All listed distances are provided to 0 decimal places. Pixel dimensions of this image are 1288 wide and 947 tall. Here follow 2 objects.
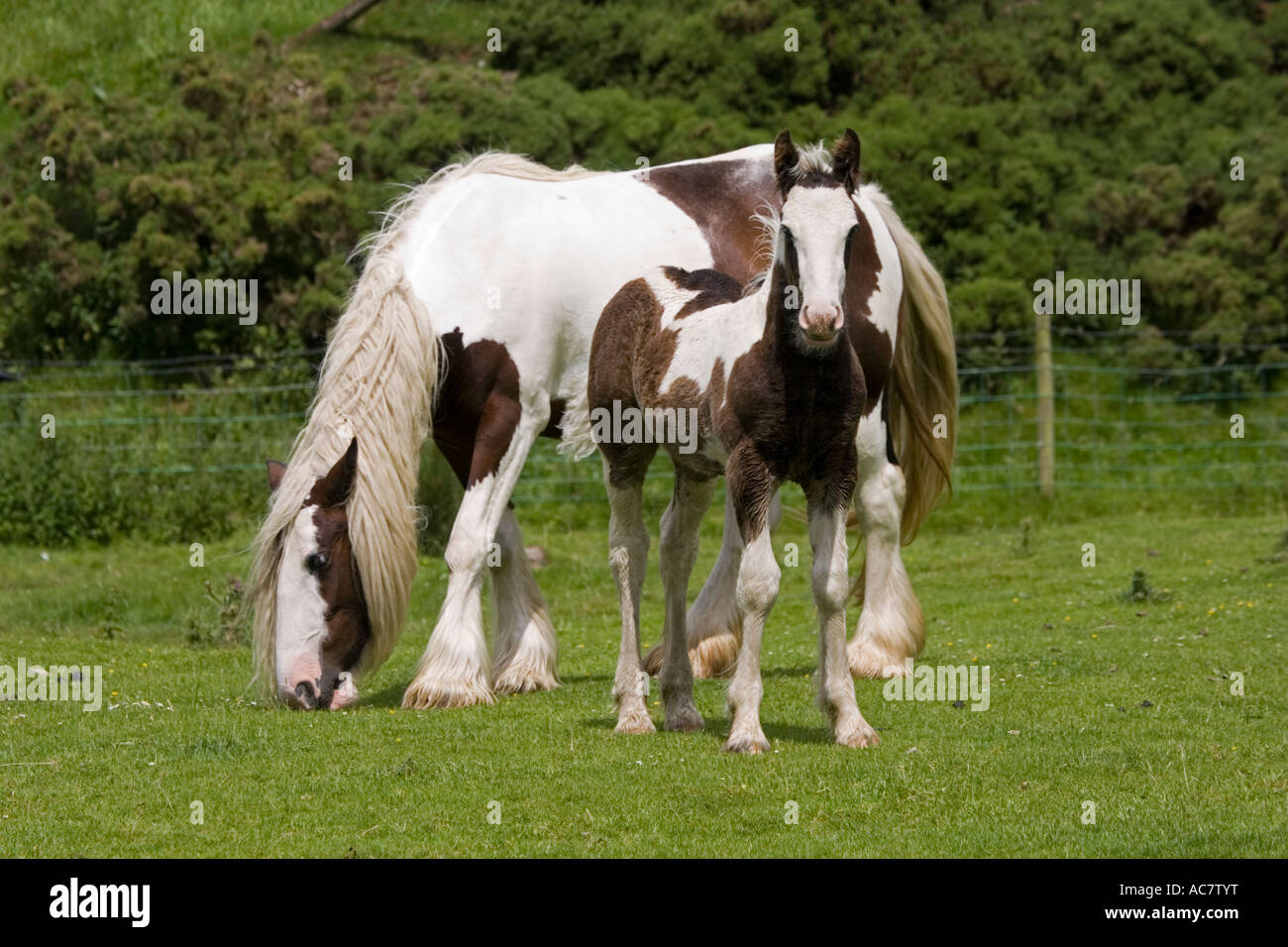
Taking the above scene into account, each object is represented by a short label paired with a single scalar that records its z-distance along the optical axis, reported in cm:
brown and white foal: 1230
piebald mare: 1582
